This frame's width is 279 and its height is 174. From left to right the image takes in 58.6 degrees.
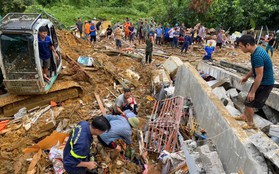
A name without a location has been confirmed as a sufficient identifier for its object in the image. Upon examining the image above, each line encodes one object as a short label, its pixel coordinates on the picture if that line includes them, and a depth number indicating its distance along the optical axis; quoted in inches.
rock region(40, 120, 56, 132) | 240.7
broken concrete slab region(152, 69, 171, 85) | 359.1
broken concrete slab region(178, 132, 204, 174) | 176.4
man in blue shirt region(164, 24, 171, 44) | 639.1
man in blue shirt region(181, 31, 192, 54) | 567.2
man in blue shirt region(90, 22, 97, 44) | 552.1
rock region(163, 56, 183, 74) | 393.0
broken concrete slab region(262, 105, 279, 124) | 217.0
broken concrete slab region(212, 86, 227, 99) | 257.2
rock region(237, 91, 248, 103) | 238.2
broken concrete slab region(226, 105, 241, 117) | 222.8
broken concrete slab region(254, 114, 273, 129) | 203.5
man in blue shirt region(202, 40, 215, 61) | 460.4
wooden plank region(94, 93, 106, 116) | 281.6
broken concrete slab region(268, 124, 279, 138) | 174.0
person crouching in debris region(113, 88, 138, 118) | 234.8
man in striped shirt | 161.6
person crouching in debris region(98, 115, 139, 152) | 184.1
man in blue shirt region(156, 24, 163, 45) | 631.8
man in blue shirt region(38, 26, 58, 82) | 257.4
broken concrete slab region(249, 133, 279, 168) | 135.7
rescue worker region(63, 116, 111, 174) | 132.6
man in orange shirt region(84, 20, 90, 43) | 574.9
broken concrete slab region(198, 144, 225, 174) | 164.4
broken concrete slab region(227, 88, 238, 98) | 260.1
